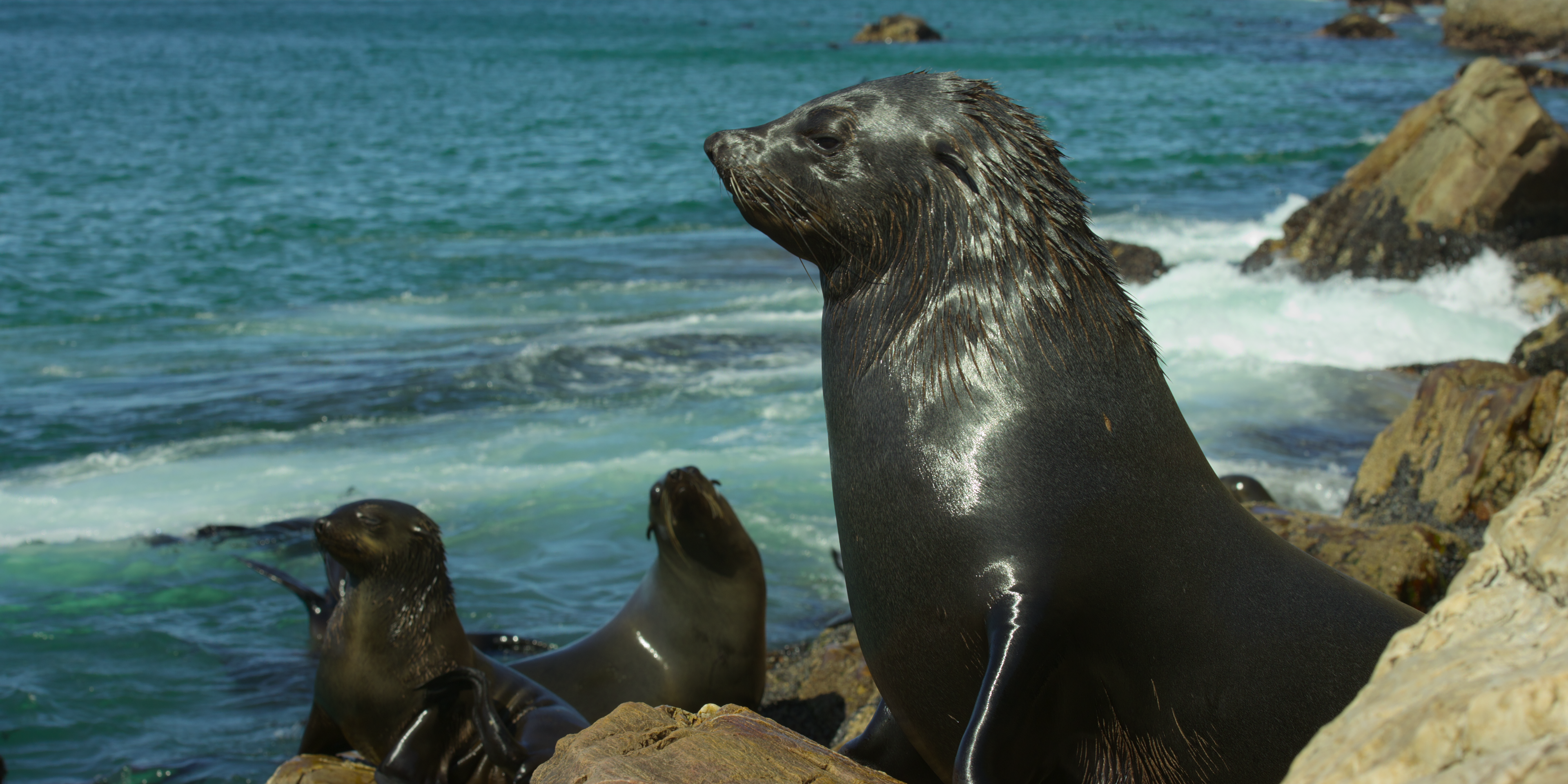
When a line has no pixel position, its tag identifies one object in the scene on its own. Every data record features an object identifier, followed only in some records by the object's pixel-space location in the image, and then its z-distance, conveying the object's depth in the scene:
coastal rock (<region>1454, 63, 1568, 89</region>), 37.31
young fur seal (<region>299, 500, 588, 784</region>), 4.66
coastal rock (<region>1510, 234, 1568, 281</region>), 14.27
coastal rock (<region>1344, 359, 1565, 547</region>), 6.68
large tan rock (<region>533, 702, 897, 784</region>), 2.71
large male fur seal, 2.60
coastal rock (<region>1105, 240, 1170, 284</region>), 16.81
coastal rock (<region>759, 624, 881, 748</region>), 5.61
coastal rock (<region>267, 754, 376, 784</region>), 4.41
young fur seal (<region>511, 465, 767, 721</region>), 5.93
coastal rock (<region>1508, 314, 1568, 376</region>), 10.00
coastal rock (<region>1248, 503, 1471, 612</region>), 5.18
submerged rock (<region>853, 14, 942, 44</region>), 70.38
